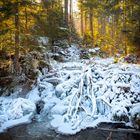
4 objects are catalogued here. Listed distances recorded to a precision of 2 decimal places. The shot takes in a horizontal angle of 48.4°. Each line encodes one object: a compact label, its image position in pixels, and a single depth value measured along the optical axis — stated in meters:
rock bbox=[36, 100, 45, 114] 8.17
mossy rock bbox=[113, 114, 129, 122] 7.19
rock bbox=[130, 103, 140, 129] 6.69
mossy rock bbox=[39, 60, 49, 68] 10.02
